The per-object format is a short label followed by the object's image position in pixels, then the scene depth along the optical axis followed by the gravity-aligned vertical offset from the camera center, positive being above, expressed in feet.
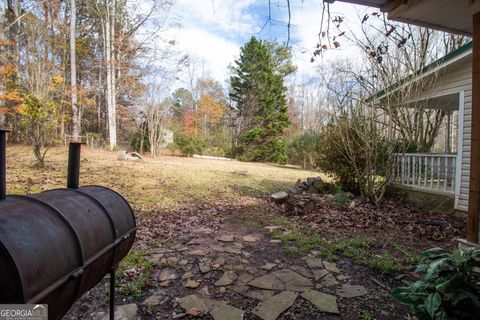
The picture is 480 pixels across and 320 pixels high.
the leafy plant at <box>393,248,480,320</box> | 5.68 -2.89
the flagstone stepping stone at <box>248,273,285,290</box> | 9.45 -4.61
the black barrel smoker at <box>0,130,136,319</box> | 3.62 -1.52
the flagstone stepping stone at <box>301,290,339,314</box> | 8.26 -4.62
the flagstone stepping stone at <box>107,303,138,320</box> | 7.86 -4.77
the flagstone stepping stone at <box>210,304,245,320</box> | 7.89 -4.75
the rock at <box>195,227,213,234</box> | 15.07 -4.37
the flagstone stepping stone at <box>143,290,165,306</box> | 8.61 -4.76
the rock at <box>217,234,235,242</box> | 13.80 -4.39
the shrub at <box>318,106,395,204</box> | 21.38 +0.29
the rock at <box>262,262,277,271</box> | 10.84 -4.53
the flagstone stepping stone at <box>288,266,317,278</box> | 10.25 -4.52
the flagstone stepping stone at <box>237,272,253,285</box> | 9.85 -4.62
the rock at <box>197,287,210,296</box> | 9.16 -4.71
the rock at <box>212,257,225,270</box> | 10.96 -4.52
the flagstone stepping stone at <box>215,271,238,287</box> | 9.72 -4.64
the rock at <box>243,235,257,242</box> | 13.87 -4.39
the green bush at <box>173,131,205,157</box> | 59.57 +2.02
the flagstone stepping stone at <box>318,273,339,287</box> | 9.62 -4.55
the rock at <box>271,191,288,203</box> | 21.32 -3.40
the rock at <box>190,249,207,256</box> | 12.06 -4.49
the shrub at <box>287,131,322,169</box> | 51.64 +1.11
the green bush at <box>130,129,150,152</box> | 54.54 +1.87
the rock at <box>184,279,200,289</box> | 9.55 -4.68
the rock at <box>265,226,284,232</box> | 15.39 -4.25
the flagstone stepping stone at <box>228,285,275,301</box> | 8.95 -4.68
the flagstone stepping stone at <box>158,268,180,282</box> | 10.10 -4.66
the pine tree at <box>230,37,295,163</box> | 66.33 +13.35
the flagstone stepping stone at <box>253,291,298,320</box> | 8.00 -4.68
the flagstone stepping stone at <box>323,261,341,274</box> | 10.64 -4.47
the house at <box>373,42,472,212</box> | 19.62 +2.73
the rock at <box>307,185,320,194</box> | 25.74 -3.29
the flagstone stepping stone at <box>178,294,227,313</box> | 8.32 -4.74
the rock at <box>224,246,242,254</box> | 12.34 -4.46
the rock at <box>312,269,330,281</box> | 10.09 -4.51
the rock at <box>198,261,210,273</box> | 10.64 -4.57
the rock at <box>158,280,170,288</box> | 9.64 -4.70
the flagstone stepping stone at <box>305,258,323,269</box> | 10.96 -4.45
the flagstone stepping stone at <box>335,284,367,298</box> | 8.96 -4.57
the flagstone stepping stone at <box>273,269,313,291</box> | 9.43 -4.57
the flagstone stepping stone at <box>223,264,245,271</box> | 10.80 -4.57
